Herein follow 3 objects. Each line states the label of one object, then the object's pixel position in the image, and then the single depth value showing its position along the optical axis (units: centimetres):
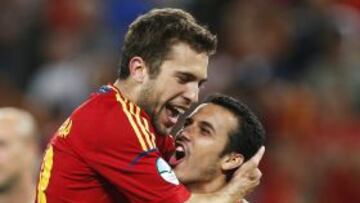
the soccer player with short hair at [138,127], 916
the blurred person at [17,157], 1333
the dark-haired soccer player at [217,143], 1045
